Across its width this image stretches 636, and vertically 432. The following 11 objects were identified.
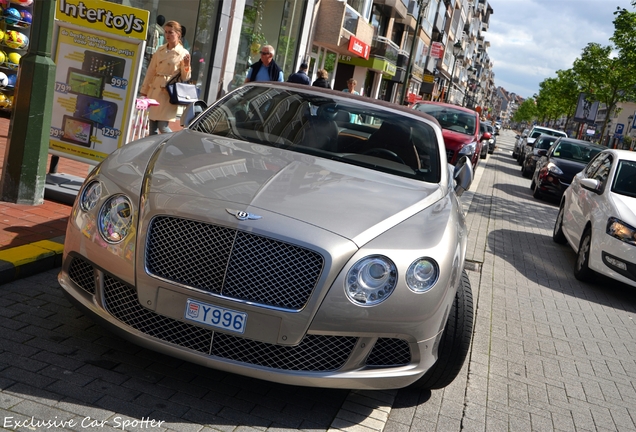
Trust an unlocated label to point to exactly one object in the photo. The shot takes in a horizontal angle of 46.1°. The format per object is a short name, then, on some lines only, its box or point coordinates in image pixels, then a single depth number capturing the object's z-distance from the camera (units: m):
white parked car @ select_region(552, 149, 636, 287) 7.78
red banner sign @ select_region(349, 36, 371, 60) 31.41
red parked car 15.69
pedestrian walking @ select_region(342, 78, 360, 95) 17.35
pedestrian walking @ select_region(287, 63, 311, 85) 13.60
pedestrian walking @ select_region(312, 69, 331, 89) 15.37
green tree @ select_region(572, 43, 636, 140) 36.12
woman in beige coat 8.71
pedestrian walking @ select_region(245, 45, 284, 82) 12.32
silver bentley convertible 3.37
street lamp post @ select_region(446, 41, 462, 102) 40.95
